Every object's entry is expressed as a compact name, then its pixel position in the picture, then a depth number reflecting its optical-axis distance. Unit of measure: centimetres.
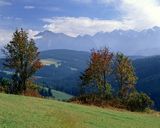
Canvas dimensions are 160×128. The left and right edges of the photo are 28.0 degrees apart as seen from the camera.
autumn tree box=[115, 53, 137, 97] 10046
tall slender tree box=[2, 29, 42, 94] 9318
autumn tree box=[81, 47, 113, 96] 9293
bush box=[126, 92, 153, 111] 7090
